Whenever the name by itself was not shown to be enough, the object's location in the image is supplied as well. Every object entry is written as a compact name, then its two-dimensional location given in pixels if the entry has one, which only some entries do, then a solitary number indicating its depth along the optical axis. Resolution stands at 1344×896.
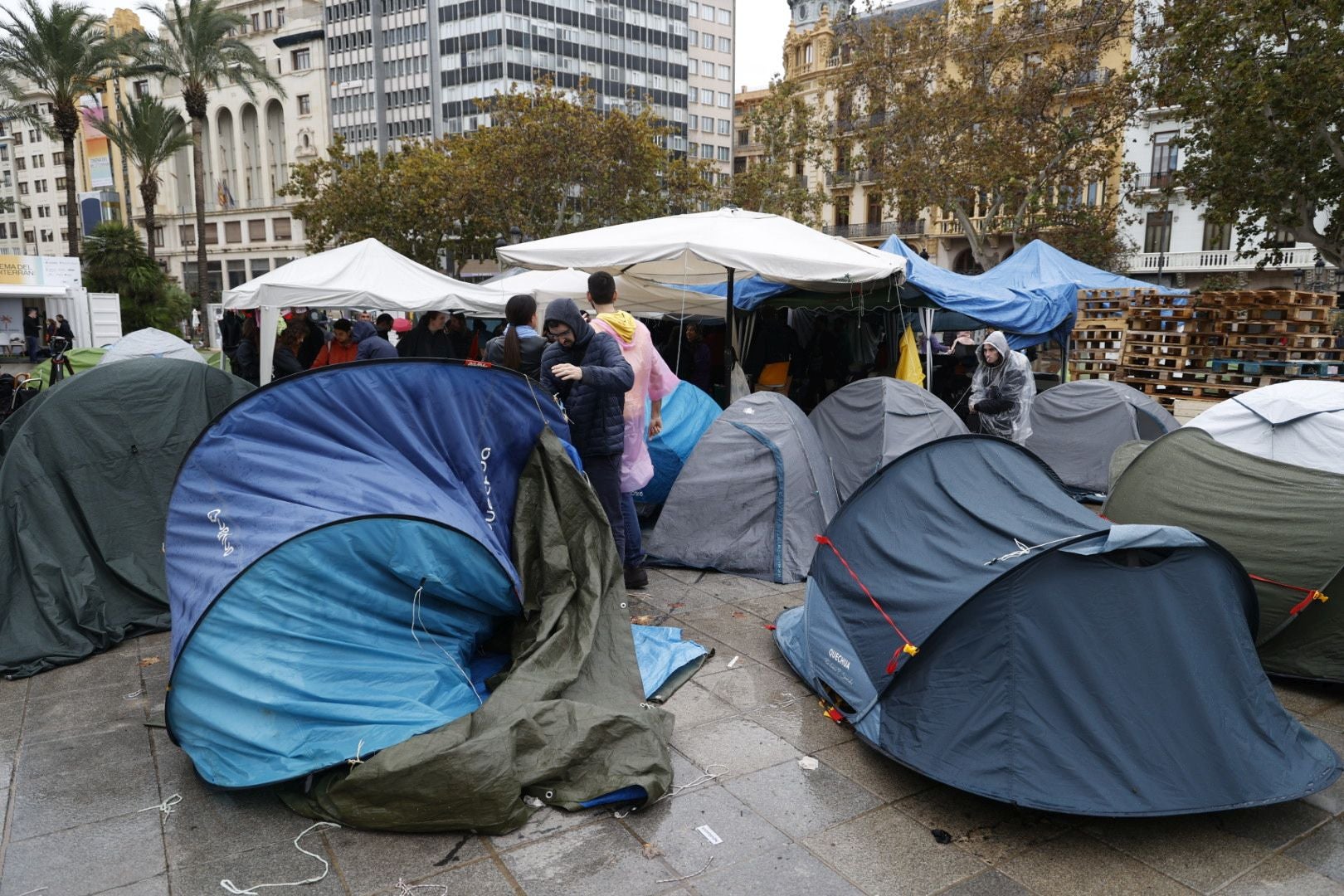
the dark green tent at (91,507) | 4.71
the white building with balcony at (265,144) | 66.31
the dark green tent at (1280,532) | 4.24
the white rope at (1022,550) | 3.45
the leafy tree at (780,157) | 28.37
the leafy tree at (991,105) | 20.06
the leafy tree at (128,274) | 28.92
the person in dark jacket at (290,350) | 8.67
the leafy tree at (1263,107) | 13.66
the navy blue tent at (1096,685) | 3.09
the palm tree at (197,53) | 28.52
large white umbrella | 6.95
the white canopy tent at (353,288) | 9.30
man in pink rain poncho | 5.58
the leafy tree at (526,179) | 26.62
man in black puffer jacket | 5.06
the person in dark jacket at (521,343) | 5.66
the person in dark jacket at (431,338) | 10.00
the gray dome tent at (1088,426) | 8.59
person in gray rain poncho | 7.39
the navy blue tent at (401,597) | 3.18
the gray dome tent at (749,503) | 6.06
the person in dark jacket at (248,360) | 10.11
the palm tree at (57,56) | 25.73
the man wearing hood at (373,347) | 7.80
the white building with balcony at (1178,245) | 32.38
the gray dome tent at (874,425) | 6.78
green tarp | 3.05
